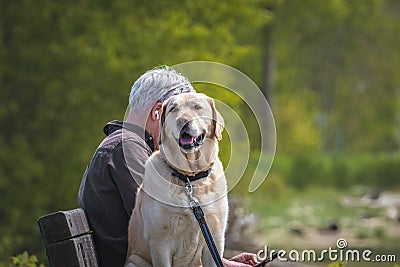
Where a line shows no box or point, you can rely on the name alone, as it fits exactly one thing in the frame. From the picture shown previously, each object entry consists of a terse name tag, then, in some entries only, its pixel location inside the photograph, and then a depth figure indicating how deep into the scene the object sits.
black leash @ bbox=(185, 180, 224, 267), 11.36
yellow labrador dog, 11.46
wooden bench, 11.70
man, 12.30
